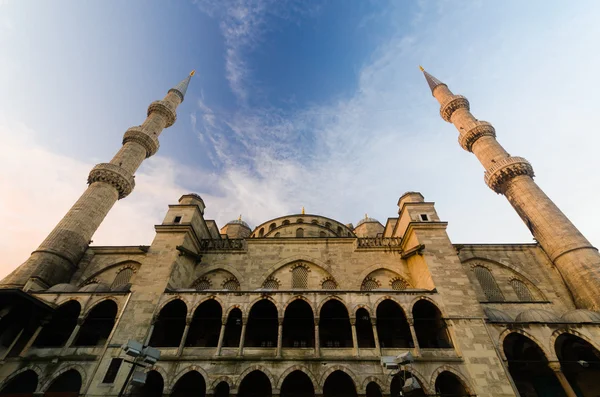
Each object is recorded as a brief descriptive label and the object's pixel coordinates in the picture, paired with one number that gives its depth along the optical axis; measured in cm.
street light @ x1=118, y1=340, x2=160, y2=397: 740
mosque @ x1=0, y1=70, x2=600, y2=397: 1151
